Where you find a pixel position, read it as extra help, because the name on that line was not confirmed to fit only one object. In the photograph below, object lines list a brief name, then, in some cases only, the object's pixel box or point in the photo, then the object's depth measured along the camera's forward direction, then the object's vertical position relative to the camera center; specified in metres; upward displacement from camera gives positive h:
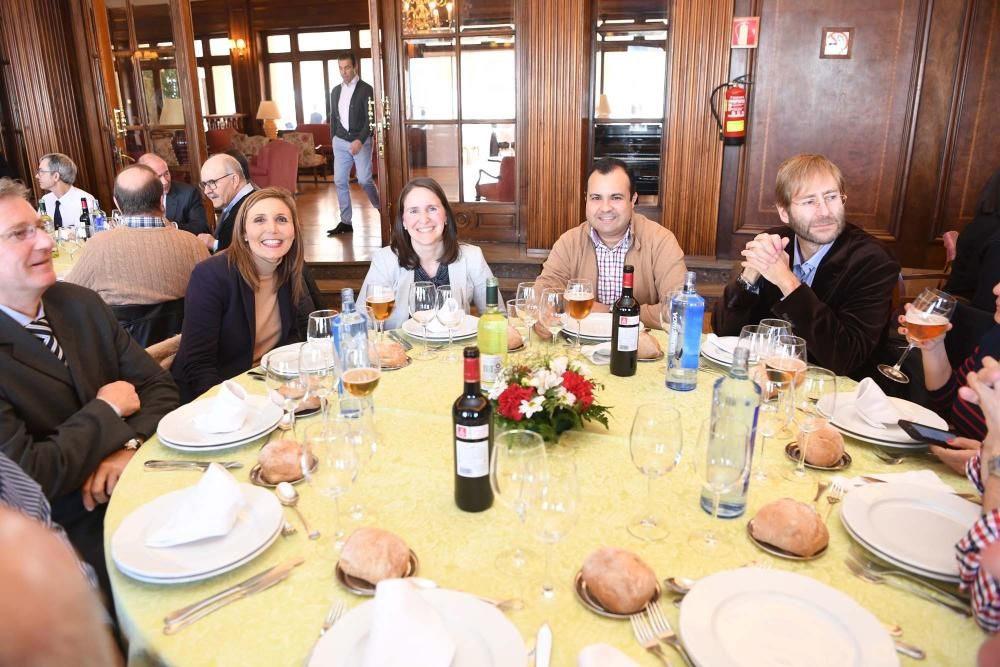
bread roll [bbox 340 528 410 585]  1.03 -0.62
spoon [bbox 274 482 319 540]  1.26 -0.64
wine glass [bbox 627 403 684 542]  1.15 -0.51
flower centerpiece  1.38 -0.52
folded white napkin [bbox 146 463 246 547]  1.10 -0.60
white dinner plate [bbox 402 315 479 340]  2.21 -0.61
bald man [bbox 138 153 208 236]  4.78 -0.42
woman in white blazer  2.75 -0.47
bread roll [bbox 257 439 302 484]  1.33 -0.61
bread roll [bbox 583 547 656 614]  0.97 -0.62
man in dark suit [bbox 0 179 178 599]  1.54 -0.61
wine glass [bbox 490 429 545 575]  1.01 -0.47
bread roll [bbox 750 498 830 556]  1.10 -0.62
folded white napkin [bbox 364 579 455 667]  0.82 -0.58
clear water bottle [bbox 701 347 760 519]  1.19 -0.46
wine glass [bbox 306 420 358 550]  1.11 -0.52
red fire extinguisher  4.55 +0.15
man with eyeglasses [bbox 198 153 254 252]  3.92 -0.27
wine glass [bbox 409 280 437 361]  2.13 -0.50
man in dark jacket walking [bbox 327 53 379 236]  6.84 +0.06
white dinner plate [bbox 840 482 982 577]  1.08 -0.63
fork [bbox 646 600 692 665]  0.91 -0.66
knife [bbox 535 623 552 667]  0.88 -0.65
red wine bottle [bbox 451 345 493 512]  1.12 -0.50
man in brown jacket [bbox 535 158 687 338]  2.86 -0.47
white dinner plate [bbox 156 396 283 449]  1.48 -0.62
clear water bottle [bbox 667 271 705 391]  1.80 -0.53
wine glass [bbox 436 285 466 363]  2.13 -0.53
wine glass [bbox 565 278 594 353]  1.97 -0.45
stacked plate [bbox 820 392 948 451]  1.46 -0.63
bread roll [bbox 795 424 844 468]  1.38 -0.61
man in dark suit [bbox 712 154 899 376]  2.12 -0.46
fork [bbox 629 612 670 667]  0.91 -0.66
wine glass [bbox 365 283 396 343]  2.08 -0.48
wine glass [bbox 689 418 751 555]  1.18 -0.54
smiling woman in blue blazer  2.38 -0.56
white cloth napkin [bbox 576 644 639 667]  0.82 -0.61
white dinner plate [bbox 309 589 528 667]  0.86 -0.63
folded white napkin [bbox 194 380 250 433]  1.51 -0.59
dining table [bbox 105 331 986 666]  0.94 -0.66
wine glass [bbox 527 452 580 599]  0.99 -0.51
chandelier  5.12 +0.90
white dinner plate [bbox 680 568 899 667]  0.87 -0.64
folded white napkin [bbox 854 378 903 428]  1.51 -0.59
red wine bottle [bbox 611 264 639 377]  1.79 -0.51
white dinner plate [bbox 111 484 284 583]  1.04 -0.63
